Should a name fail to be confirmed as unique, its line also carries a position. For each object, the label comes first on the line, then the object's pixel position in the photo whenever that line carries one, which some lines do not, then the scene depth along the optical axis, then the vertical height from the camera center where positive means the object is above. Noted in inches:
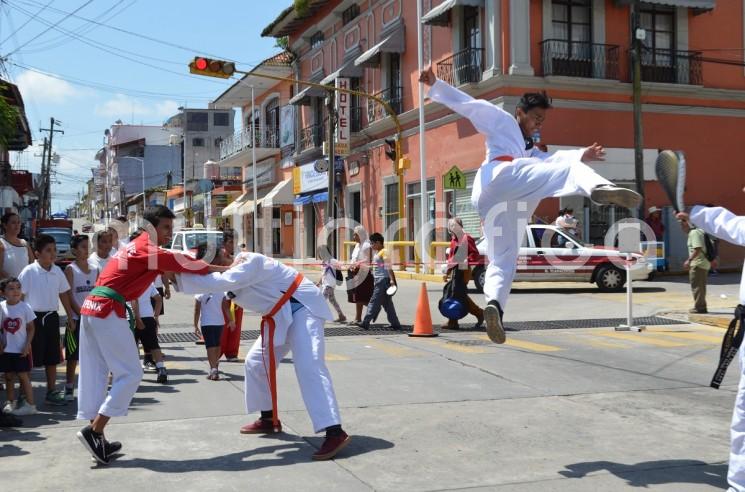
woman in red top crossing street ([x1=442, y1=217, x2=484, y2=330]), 535.8 -3.2
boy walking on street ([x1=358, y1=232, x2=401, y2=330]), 539.5 -28.4
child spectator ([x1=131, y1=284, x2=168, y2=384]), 344.2 -32.1
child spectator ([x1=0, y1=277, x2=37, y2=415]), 285.1 -29.5
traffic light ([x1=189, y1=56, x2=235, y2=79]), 710.5 +171.0
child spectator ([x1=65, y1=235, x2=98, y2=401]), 320.2 -9.0
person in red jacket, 227.6 -18.6
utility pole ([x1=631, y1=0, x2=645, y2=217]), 920.9 +175.5
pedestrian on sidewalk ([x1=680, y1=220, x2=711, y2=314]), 575.5 -14.9
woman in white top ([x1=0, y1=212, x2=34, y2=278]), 331.6 +5.7
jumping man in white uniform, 245.4 +23.2
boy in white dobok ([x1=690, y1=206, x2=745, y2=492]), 171.5 -10.2
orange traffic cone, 500.1 -42.7
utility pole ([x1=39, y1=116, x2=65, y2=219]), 2570.6 +299.1
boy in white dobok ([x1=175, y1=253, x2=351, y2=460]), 228.8 -24.0
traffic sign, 888.9 +81.5
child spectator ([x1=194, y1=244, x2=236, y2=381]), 354.6 -28.3
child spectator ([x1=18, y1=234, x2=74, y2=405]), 304.5 -15.4
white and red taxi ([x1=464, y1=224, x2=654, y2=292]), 783.1 -14.8
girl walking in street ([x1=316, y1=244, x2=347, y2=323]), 577.3 -15.9
